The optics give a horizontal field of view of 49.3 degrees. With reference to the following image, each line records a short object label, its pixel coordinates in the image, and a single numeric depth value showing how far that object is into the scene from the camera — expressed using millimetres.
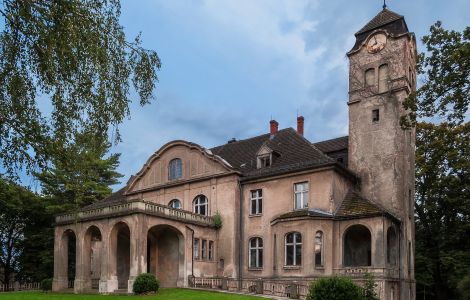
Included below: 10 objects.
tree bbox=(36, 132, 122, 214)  10078
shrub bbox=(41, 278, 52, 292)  33469
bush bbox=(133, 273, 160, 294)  25984
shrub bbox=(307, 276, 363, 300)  18844
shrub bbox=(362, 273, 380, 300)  21047
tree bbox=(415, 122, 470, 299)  35344
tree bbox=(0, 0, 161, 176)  8805
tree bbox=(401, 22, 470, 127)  15887
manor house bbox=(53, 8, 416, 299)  28391
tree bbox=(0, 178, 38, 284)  46188
